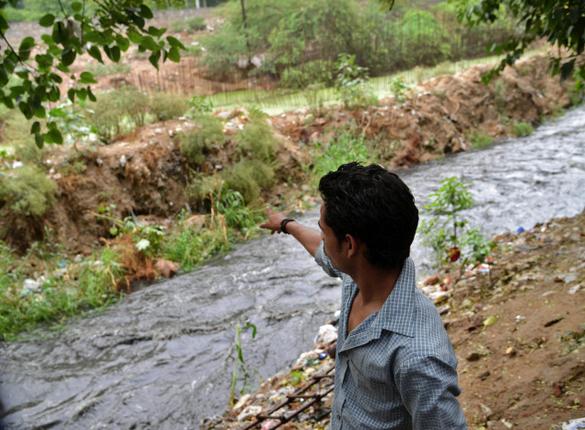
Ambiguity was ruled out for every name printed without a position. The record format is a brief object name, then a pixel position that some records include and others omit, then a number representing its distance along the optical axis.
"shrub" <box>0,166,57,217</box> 6.50
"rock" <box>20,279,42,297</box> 5.76
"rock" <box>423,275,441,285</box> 4.77
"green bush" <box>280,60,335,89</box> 14.23
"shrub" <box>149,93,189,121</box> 8.98
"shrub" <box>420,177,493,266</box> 4.50
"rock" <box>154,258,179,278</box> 6.46
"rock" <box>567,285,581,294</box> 3.14
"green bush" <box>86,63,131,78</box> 15.27
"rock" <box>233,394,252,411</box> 3.59
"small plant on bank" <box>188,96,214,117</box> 9.03
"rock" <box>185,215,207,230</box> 7.44
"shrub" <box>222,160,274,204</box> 8.11
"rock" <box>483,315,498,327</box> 3.23
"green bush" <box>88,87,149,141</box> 8.19
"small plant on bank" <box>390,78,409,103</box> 11.41
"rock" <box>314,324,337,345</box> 4.31
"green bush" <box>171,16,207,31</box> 20.14
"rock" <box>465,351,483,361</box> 2.93
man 1.11
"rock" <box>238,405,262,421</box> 3.30
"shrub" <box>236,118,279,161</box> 8.59
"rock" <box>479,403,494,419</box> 2.36
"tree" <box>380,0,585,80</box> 2.15
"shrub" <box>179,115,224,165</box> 8.29
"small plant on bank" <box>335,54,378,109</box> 10.70
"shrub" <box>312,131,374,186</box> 9.28
